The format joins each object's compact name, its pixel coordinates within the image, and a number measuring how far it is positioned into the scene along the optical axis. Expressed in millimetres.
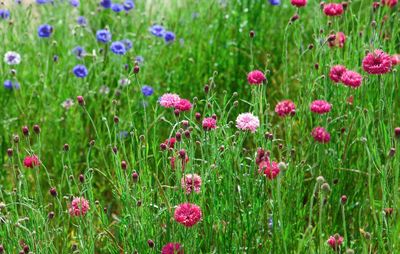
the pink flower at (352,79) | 3454
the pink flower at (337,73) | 3545
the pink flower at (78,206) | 3150
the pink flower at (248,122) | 3243
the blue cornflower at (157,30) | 5174
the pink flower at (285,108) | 3451
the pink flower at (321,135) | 3419
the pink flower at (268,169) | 3114
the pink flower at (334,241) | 2766
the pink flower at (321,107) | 3422
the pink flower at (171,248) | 2874
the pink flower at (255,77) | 3442
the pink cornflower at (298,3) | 4038
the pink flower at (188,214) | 2783
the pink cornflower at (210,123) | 3161
